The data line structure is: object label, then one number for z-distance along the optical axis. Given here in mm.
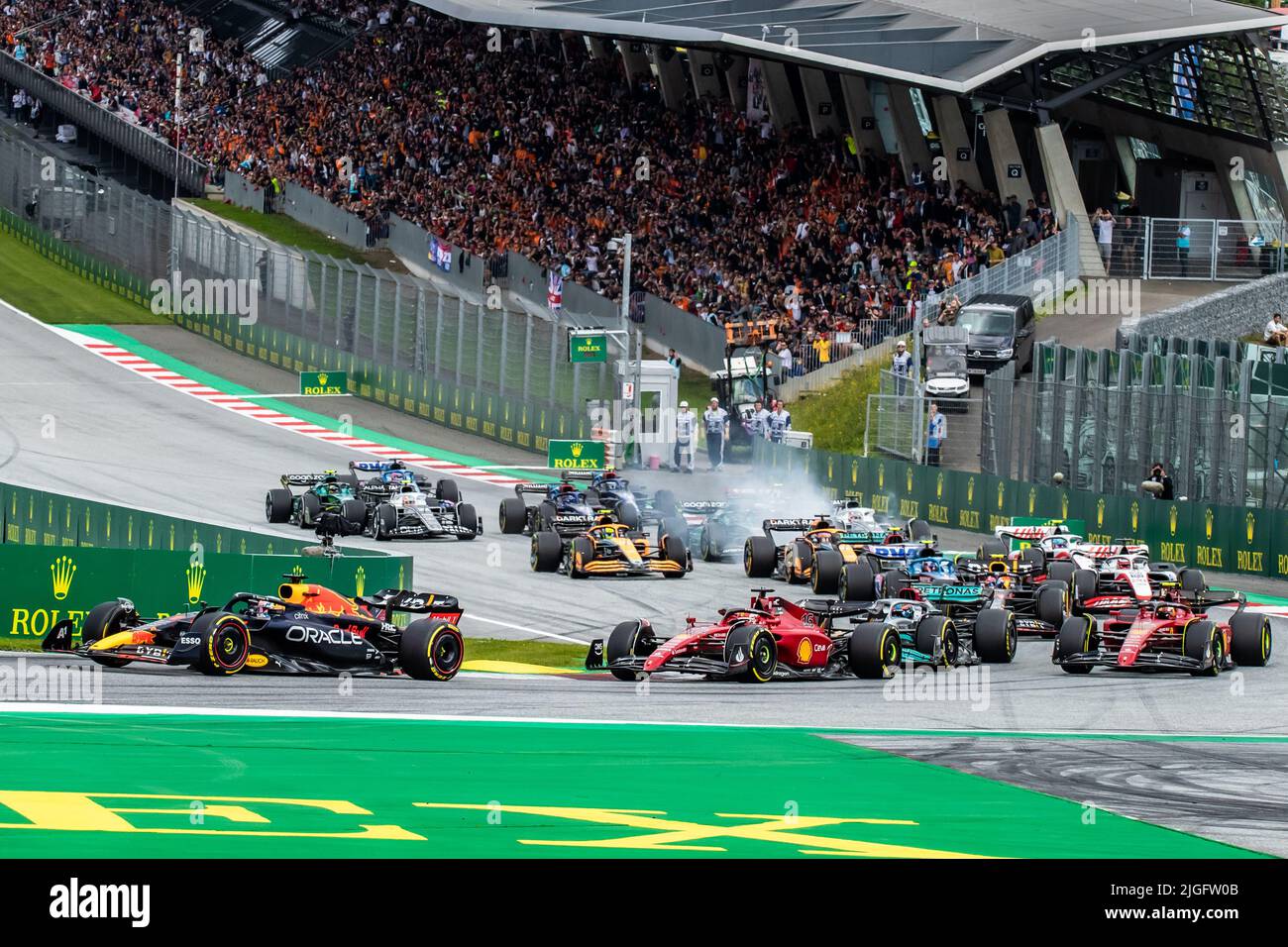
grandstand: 48969
